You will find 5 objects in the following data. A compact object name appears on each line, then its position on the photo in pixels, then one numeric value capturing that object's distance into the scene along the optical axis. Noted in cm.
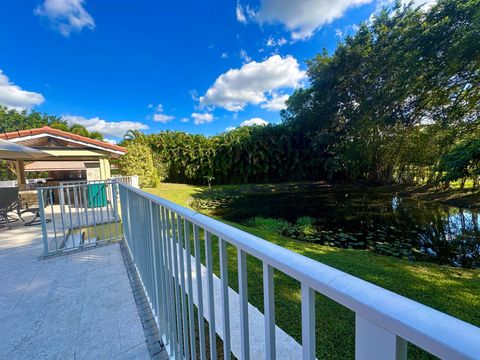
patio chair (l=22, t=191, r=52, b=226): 507
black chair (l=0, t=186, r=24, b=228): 467
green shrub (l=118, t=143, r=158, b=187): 1280
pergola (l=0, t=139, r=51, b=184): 445
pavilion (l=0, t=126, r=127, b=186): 680
